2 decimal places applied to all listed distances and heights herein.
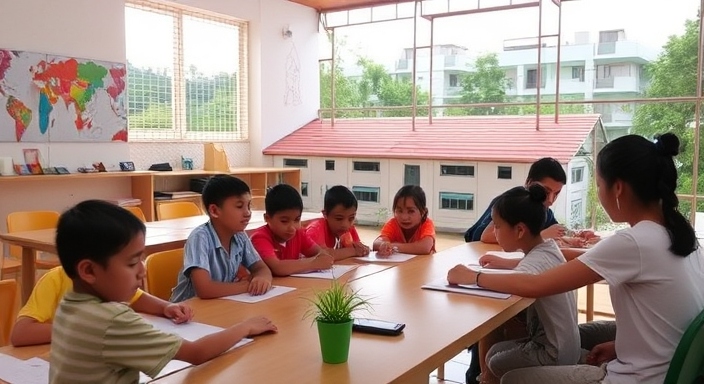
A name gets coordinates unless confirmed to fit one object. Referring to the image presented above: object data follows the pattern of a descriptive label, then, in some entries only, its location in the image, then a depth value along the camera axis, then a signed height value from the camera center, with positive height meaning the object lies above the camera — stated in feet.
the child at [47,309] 5.23 -1.55
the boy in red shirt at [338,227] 9.46 -1.37
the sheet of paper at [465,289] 6.55 -1.65
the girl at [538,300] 6.55 -1.63
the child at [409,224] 9.91 -1.36
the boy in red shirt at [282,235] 7.94 -1.28
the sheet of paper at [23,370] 4.37 -1.73
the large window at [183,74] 22.25 +2.86
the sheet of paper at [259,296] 6.49 -1.69
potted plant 4.39 -1.31
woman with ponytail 4.99 -0.99
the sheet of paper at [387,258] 9.07 -1.75
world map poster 17.58 +1.42
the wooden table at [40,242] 10.75 -1.81
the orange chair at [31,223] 13.05 -1.78
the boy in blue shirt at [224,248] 6.82 -1.26
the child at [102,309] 3.76 -1.06
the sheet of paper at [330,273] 7.77 -1.71
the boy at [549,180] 9.97 -0.57
